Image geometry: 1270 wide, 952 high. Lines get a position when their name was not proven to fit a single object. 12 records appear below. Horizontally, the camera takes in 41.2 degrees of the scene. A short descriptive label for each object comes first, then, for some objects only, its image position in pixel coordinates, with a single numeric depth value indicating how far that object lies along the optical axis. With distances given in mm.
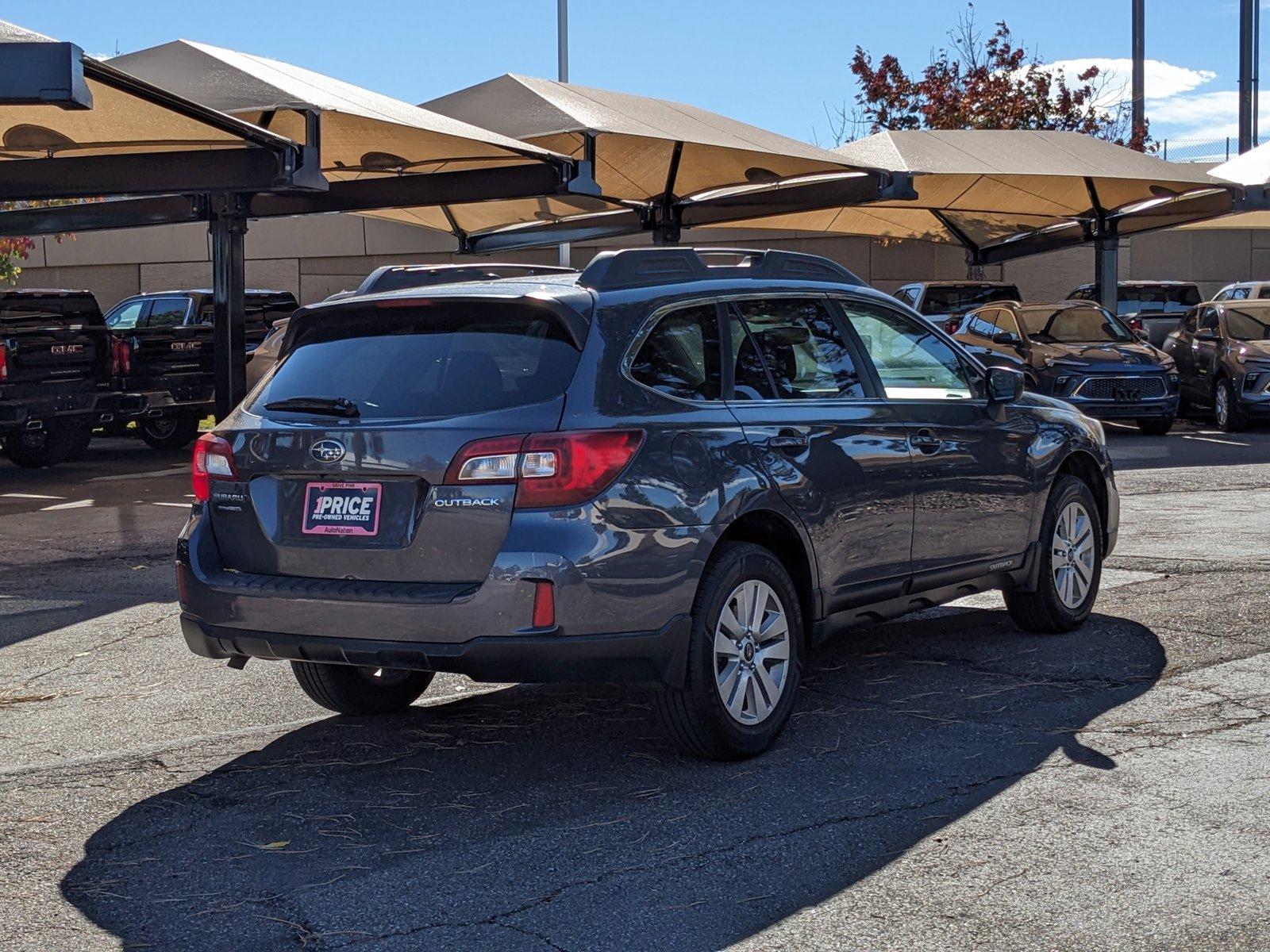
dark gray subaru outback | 5309
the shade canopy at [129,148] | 15594
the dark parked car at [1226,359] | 21562
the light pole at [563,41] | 30953
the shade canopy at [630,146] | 19484
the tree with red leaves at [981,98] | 36438
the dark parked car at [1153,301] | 27859
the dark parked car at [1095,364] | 20531
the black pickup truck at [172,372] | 18750
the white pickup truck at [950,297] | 24922
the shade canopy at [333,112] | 16203
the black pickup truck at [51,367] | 16969
